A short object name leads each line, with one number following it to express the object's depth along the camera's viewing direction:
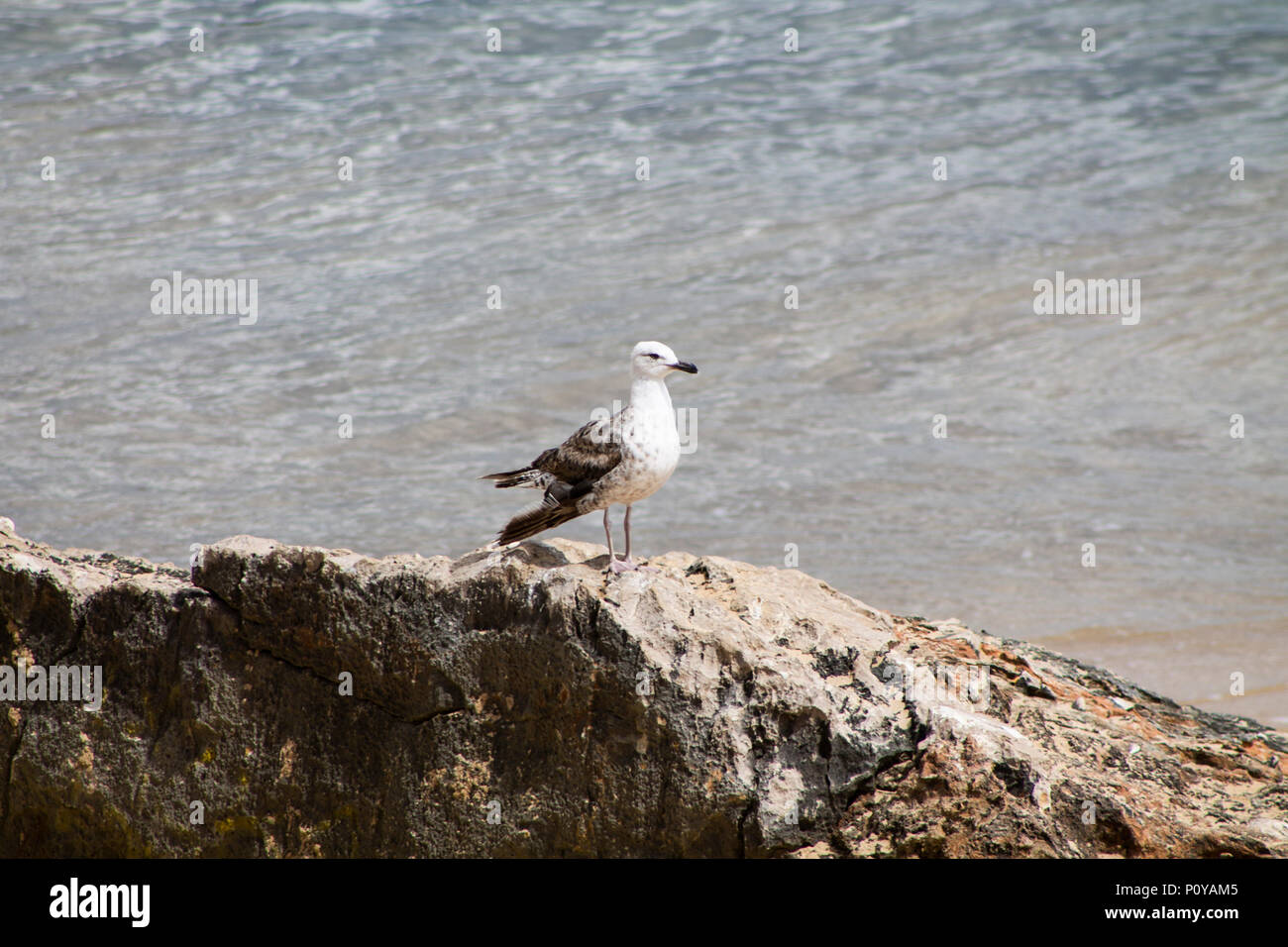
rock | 6.75
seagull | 7.22
